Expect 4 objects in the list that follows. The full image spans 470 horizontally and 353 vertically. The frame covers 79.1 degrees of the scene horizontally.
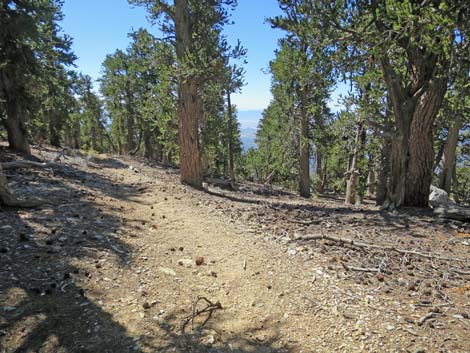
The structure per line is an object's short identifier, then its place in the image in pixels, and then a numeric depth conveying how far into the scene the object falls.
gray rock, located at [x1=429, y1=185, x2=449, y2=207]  10.84
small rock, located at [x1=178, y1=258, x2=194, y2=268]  4.31
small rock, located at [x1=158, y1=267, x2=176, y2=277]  4.00
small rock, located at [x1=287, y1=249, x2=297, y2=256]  4.75
